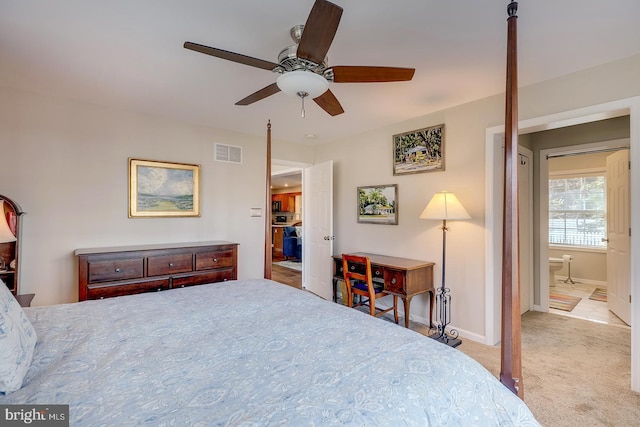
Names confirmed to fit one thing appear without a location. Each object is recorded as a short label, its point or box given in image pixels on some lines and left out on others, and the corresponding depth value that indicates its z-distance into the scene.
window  5.38
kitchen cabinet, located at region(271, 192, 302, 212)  9.70
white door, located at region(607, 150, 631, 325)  3.36
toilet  4.97
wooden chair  3.05
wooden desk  3.10
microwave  10.04
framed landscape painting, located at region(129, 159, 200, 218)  3.34
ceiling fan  1.43
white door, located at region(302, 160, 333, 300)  4.41
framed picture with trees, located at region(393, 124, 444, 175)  3.33
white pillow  0.93
